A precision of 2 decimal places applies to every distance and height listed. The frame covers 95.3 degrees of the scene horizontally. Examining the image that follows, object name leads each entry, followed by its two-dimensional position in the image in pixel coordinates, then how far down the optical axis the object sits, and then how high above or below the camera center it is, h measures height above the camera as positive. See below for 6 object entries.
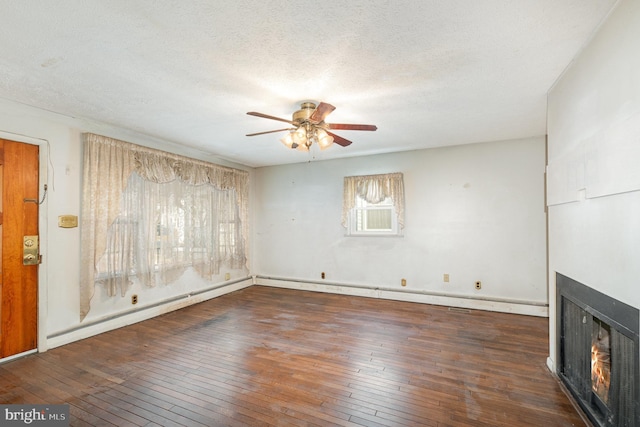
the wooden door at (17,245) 2.83 -0.28
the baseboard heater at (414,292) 4.16 -1.26
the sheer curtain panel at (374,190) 4.87 +0.44
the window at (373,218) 5.03 -0.04
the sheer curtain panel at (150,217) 3.43 +0.00
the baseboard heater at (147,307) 3.26 -1.26
